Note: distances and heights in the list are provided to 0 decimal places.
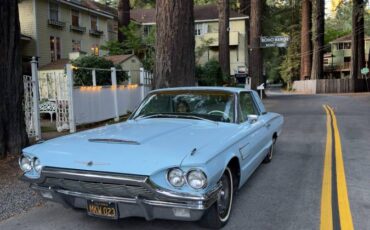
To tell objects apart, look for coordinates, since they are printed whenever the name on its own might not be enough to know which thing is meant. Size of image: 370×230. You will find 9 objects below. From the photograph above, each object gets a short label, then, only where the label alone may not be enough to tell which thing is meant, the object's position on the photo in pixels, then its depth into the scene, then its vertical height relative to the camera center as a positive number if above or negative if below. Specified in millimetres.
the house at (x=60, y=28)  25703 +3839
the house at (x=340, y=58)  73375 +3397
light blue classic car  3754 -840
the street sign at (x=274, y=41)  26662 +2430
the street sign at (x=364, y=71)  48228 +551
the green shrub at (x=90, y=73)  16422 +400
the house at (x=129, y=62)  21448 +1027
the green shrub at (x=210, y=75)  26295 +302
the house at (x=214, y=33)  41875 +4736
